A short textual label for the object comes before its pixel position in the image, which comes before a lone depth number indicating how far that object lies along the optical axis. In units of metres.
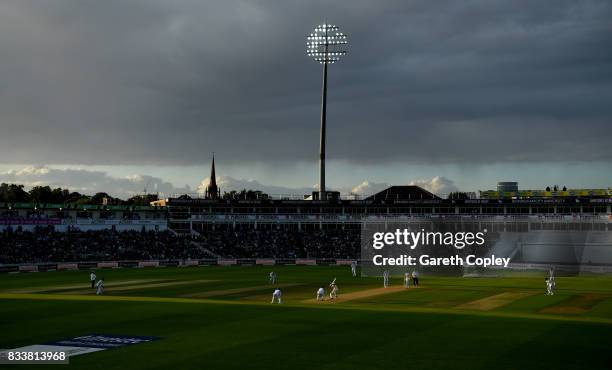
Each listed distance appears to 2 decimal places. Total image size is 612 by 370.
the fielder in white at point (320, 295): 48.38
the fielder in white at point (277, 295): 45.47
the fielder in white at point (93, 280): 59.05
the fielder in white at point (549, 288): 52.53
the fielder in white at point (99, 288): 53.19
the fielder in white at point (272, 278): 65.49
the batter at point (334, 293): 50.03
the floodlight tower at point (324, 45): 120.22
